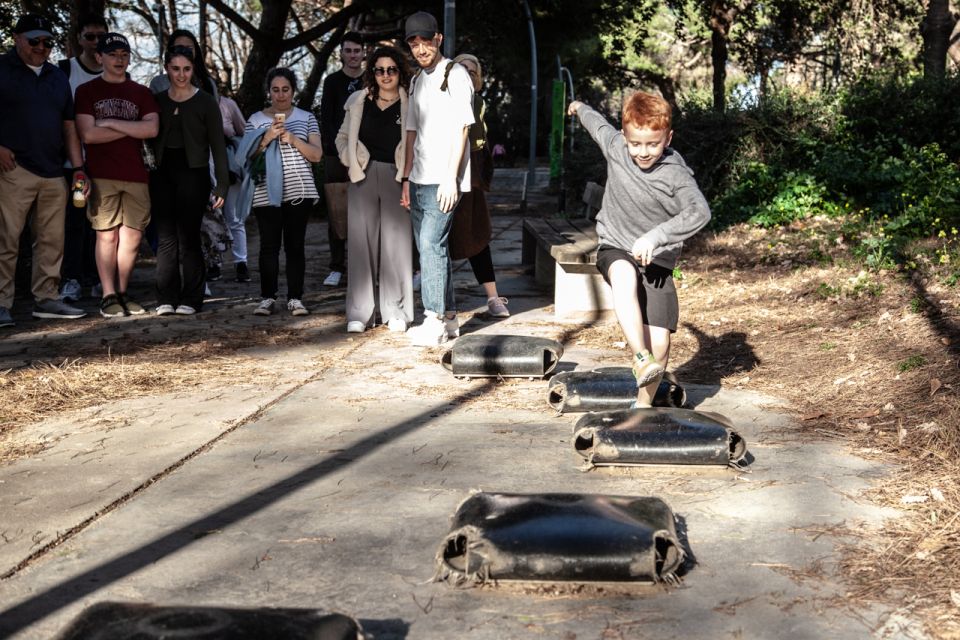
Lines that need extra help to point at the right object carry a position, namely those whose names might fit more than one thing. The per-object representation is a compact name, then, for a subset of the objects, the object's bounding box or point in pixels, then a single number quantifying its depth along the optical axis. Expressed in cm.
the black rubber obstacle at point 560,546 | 335
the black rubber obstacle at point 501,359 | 644
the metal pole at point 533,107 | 2433
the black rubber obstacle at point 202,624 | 266
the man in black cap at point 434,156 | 722
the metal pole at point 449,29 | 1080
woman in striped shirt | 825
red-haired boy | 502
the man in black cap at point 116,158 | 805
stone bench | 837
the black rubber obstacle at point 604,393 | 557
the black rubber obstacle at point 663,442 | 453
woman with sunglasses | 768
